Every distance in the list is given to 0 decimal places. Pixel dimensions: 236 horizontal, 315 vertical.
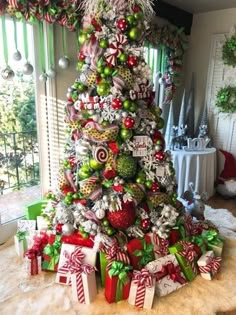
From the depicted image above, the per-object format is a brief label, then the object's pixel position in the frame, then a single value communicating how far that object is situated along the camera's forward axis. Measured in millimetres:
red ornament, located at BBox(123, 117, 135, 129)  1627
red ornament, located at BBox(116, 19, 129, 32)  1567
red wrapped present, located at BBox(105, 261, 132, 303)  1560
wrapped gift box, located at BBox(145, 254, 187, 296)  1667
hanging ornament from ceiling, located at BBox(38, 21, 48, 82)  2049
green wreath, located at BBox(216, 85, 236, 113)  3344
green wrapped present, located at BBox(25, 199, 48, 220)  2154
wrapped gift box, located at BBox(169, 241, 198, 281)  1767
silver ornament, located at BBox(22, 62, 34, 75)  1973
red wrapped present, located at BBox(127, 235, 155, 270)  1728
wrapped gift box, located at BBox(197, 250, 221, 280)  1791
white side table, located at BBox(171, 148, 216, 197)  2951
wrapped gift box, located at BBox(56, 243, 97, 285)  1694
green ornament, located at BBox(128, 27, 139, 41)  1602
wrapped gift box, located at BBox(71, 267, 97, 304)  1567
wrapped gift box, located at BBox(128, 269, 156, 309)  1544
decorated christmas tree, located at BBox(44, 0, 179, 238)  1623
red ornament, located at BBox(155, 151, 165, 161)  1759
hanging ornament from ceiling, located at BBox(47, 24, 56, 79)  2068
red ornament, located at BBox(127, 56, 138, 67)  1614
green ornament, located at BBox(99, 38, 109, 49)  1597
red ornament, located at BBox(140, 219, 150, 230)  1819
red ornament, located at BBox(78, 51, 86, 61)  1728
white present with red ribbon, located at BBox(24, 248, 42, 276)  1785
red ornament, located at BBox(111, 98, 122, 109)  1614
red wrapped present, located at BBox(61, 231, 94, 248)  1766
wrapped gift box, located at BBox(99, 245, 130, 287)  1646
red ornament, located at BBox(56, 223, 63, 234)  1842
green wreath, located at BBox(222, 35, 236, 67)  3161
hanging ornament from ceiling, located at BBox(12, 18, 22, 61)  1905
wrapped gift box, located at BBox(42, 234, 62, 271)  1801
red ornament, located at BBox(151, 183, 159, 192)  1795
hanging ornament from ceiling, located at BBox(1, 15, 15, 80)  1865
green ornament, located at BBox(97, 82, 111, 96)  1623
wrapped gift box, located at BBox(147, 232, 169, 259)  1794
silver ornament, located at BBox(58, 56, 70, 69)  2114
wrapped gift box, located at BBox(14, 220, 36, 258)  1964
